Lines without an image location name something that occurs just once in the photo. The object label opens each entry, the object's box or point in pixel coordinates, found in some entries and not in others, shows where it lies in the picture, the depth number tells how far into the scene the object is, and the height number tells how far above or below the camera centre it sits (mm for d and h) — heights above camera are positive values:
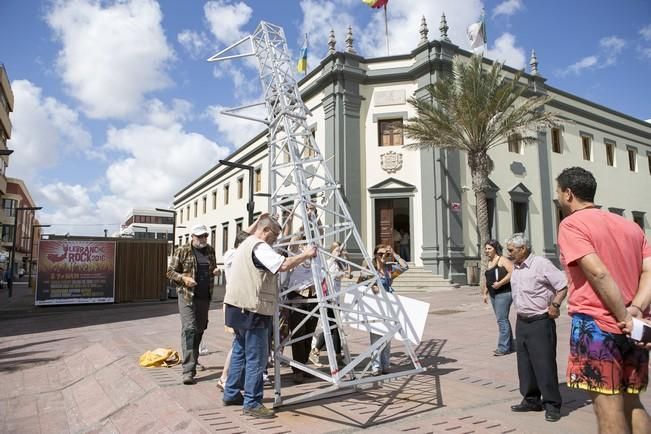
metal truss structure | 4172 +344
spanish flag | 20672 +12164
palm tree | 15344 +5179
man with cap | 4918 -267
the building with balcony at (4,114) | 30938 +10880
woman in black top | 6293 -476
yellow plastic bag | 5645 -1233
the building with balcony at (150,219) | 83012 +9028
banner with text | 15531 -299
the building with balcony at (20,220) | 52094 +6135
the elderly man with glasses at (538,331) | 3863 -648
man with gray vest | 3717 -343
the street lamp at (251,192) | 15344 +2655
